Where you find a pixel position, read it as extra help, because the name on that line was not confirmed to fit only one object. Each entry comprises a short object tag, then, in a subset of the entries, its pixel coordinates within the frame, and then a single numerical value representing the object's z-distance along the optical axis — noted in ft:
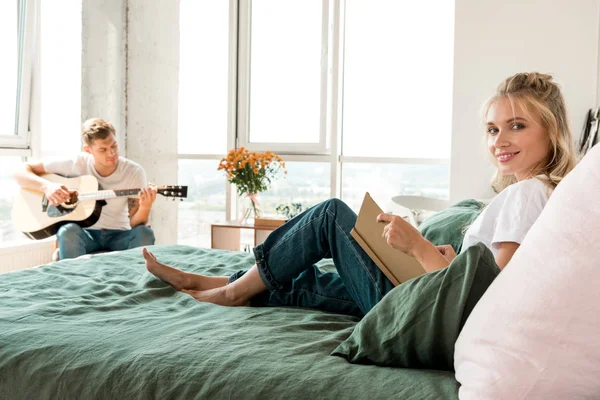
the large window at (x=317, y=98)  15.49
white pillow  3.10
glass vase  15.06
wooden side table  15.12
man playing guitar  12.27
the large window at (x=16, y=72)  13.60
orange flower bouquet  14.88
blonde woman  4.98
